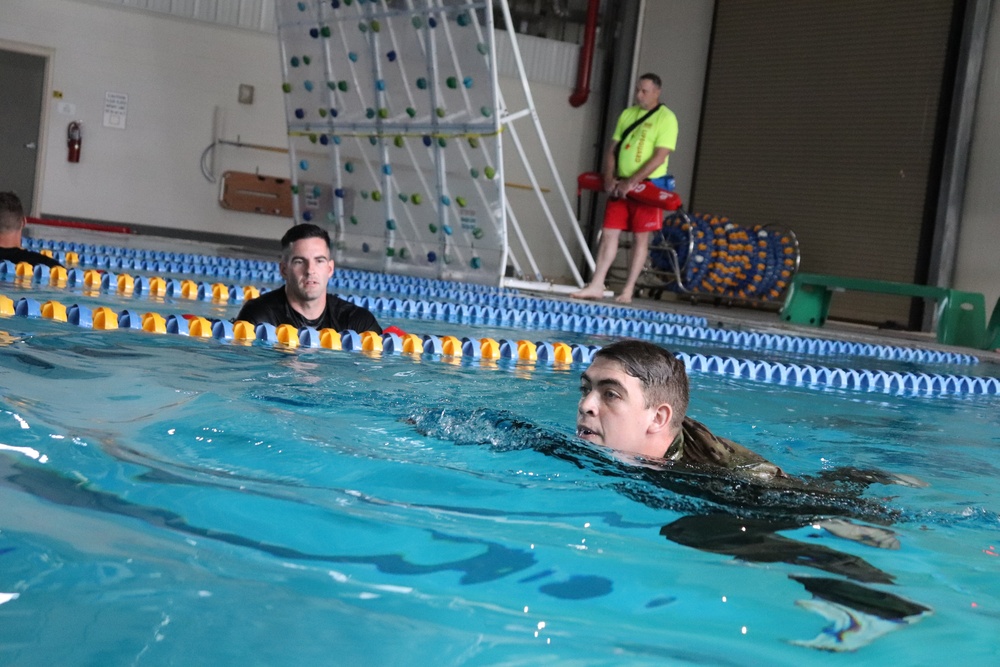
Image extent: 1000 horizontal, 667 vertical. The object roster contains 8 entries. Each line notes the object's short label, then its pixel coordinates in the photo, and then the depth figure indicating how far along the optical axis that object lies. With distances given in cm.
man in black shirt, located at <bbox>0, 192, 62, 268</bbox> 777
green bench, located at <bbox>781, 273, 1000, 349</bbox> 1104
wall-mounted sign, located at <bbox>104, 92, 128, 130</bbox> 1669
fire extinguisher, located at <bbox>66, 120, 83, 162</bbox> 1645
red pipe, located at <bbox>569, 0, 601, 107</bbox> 1827
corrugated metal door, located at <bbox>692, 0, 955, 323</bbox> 1416
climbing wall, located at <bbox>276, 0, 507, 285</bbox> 1190
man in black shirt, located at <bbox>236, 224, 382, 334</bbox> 520
